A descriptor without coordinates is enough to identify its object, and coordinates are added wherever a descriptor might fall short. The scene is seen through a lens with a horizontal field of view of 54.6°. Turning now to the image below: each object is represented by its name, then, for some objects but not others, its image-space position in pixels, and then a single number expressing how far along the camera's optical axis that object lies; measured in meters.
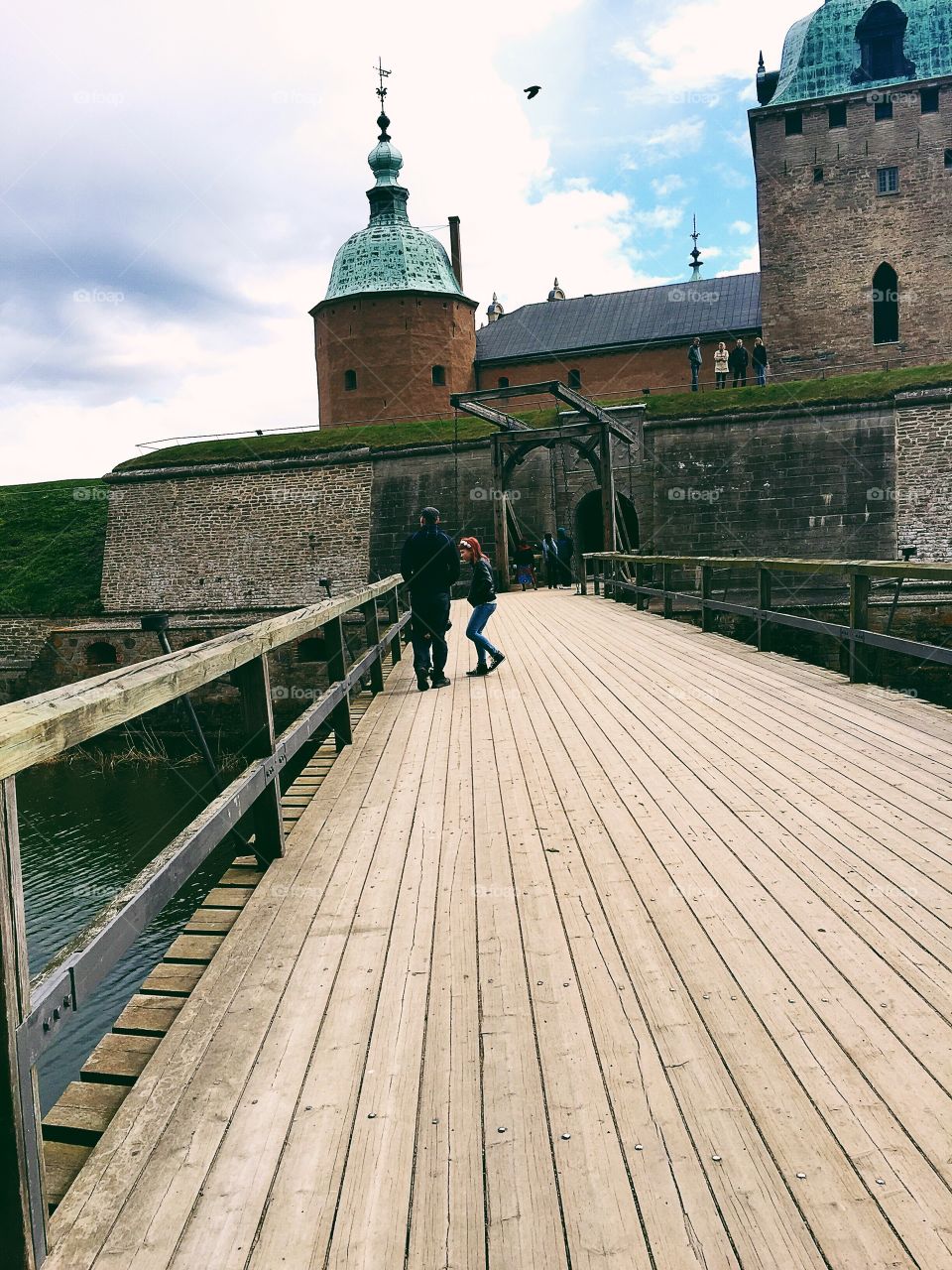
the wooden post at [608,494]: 19.03
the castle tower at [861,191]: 27.59
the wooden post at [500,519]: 19.75
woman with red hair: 8.11
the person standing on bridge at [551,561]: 21.28
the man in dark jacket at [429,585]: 7.64
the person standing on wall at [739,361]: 29.02
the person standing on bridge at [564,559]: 21.48
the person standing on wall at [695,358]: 29.86
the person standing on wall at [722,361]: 27.16
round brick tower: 33.03
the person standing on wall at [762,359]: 28.36
